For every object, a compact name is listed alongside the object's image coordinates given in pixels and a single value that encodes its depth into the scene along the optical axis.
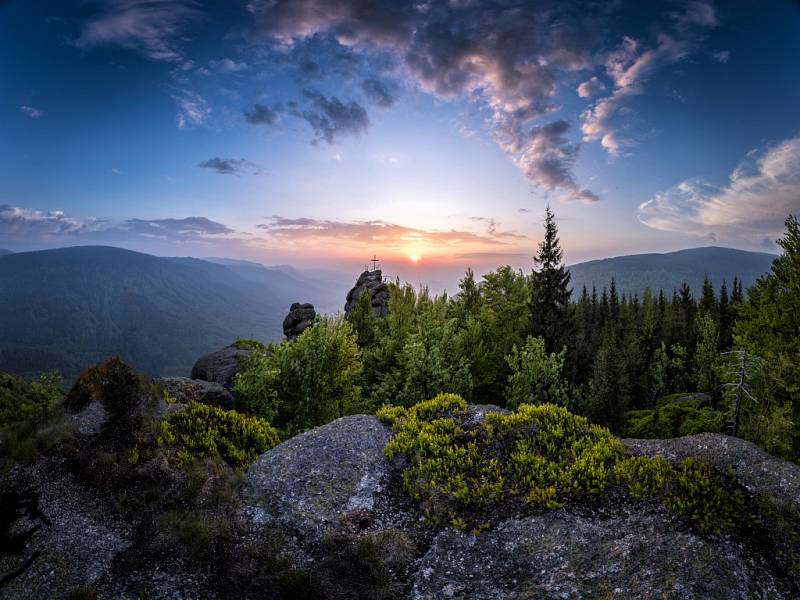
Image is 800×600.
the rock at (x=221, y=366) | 30.61
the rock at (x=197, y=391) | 20.95
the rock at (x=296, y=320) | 53.31
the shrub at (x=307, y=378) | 23.16
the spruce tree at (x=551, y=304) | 38.00
